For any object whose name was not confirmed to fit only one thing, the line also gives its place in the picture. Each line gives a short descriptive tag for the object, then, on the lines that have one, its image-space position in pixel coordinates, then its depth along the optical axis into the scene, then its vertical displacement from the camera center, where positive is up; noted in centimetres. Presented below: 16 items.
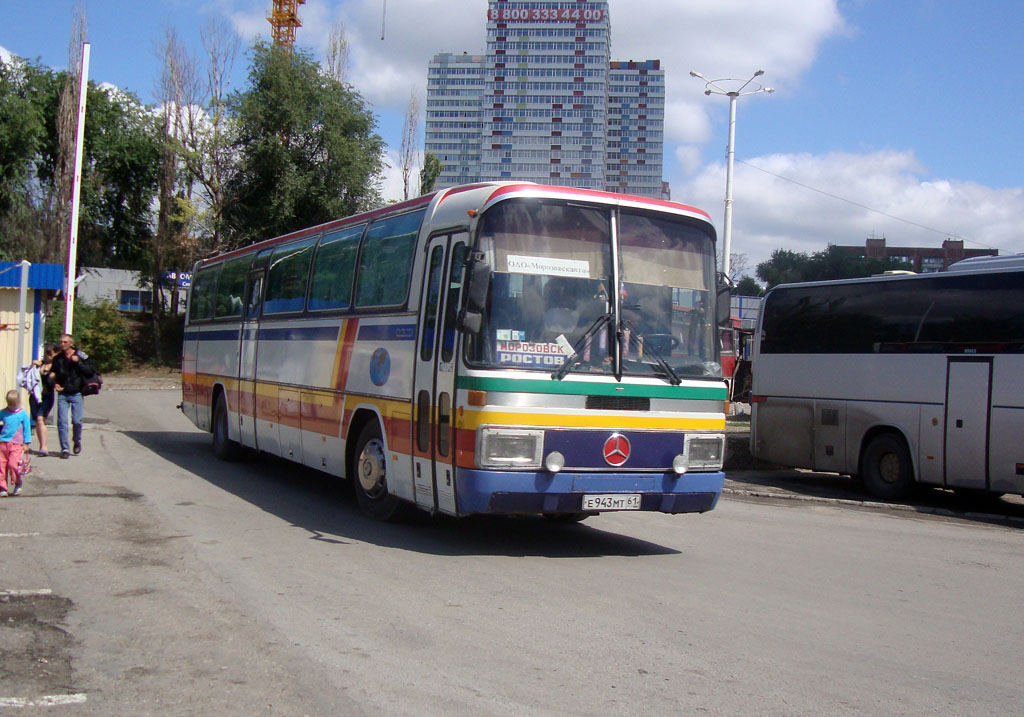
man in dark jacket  1445 -48
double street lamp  2974 +617
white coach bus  1403 +16
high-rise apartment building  17375 +4989
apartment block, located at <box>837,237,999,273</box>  8525 +1472
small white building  4422 +370
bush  4059 +56
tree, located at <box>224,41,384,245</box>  4344 +939
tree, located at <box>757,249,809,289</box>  7544 +970
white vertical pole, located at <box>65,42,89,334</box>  1931 +330
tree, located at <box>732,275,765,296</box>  8100 +832
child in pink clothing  1102 -118
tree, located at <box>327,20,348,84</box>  4728 +1487
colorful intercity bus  820 +11
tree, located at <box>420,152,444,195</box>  5466 +1121
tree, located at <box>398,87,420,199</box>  5284 +1097
